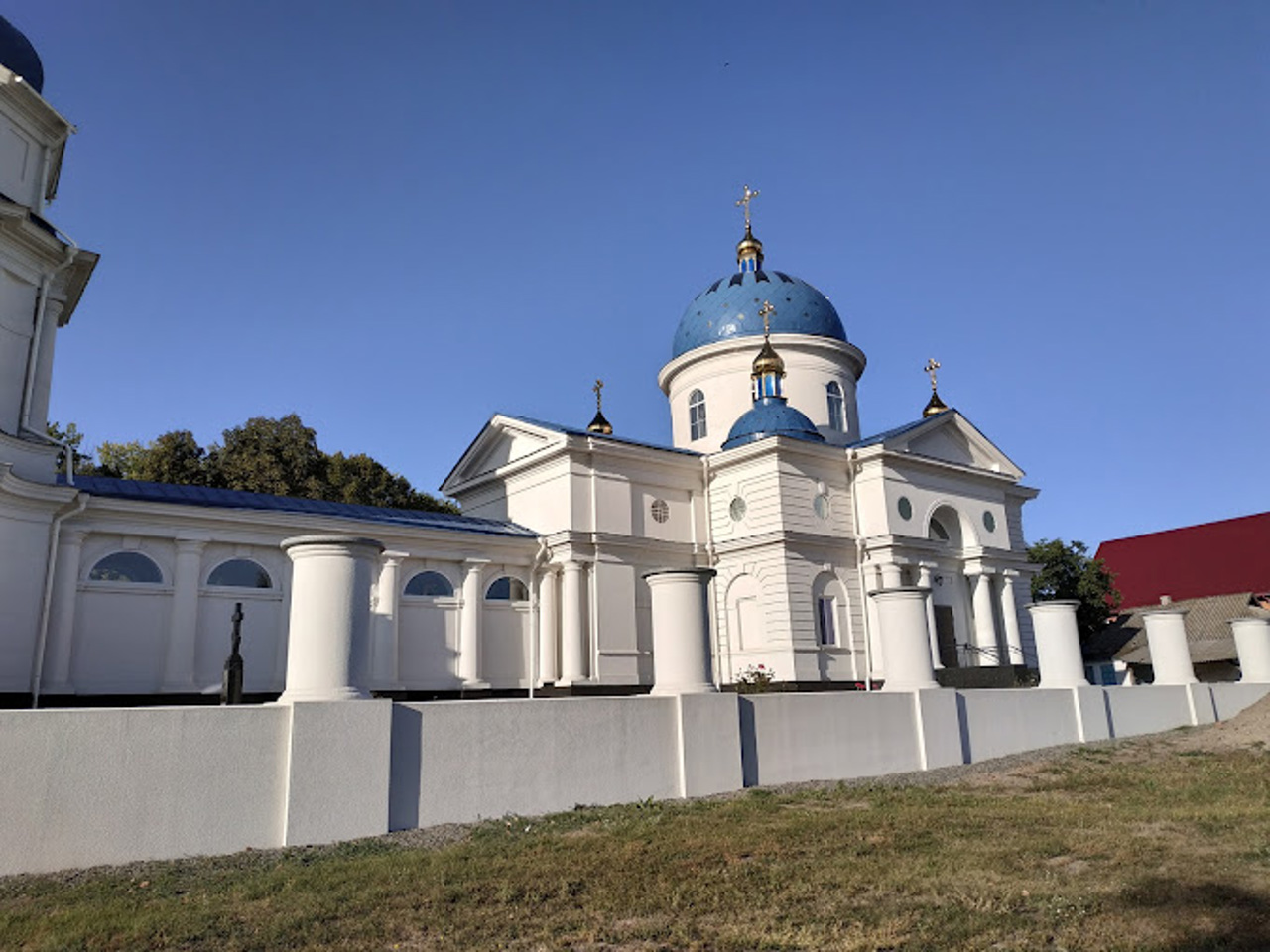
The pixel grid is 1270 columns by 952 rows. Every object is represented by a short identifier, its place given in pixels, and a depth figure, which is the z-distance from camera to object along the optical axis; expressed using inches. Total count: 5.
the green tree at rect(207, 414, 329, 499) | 1230.9
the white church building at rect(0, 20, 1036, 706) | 655.8
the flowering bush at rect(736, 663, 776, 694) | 820.0
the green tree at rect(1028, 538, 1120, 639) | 1302.9
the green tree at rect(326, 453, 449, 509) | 1315.2
